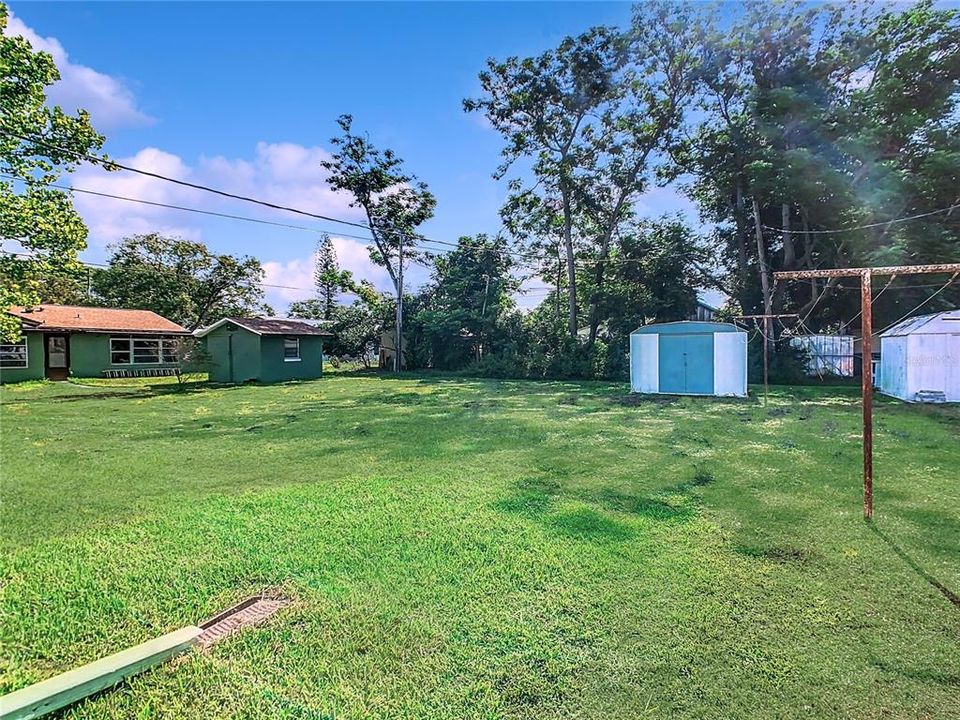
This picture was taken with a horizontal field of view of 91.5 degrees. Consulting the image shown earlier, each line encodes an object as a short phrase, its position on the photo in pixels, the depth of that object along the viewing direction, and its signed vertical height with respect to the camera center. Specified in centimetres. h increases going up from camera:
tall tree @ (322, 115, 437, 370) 2303 +836
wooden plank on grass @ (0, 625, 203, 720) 176 -133
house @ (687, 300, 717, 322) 2151 +209
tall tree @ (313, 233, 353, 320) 3366 +601
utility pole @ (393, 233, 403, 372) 2356 +109
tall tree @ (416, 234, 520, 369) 2223 +252
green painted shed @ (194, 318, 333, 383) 1703 +25
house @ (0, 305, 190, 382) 1584 +46
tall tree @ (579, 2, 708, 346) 1847 +1013
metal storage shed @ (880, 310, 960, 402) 1111 -8
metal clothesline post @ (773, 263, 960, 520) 373 +5
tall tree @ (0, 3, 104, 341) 998 +408
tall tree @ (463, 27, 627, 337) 1986 +1119
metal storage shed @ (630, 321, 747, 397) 1289 -9
